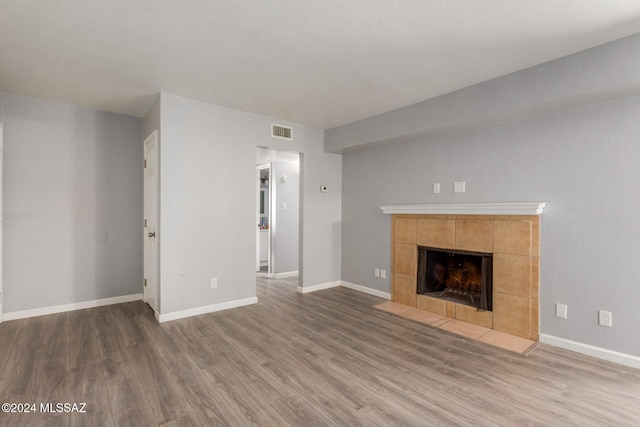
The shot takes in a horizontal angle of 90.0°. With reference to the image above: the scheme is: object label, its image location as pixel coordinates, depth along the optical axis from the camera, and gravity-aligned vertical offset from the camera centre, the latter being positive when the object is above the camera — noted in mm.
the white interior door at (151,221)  3779 -131
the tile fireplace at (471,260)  3176 -530
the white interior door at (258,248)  6843 -803
